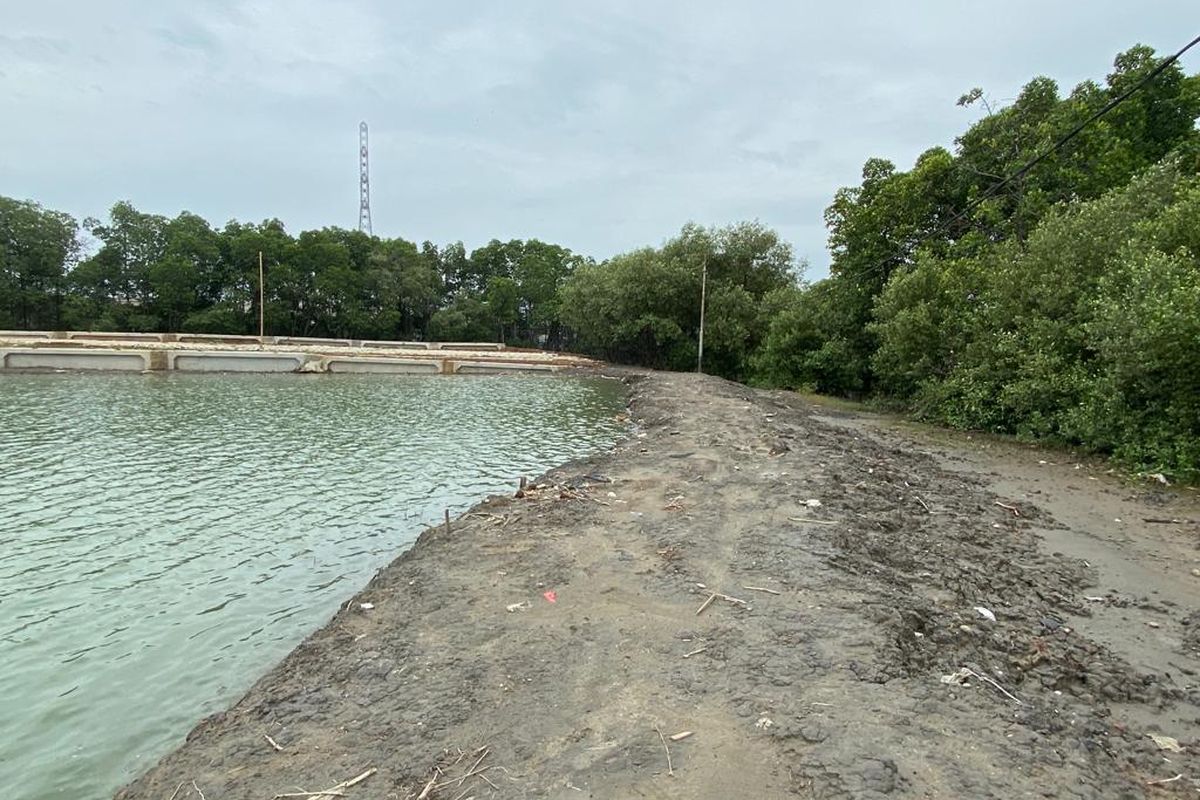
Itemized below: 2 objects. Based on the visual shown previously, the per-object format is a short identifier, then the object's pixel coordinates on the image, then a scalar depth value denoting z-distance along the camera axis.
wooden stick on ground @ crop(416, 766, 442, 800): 3.35
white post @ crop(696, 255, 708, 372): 41.03
